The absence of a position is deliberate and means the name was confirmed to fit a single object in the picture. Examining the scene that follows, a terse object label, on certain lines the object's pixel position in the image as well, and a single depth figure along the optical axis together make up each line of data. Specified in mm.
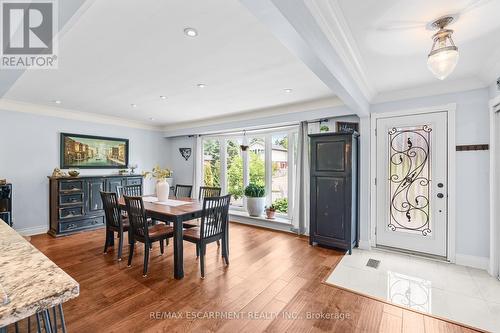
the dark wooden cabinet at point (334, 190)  3562
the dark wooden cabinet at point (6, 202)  3695
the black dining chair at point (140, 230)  2912
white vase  3834
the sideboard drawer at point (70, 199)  4406
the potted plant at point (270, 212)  4984
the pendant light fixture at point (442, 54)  1816
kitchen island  662
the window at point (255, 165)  4977
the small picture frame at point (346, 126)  3924
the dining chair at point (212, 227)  2938
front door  3264
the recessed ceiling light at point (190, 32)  1960
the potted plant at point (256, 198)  5125
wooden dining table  2822
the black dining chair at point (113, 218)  3322
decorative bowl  4611
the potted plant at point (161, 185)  3826
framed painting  4832
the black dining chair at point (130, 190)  4457
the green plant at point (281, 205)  5098
